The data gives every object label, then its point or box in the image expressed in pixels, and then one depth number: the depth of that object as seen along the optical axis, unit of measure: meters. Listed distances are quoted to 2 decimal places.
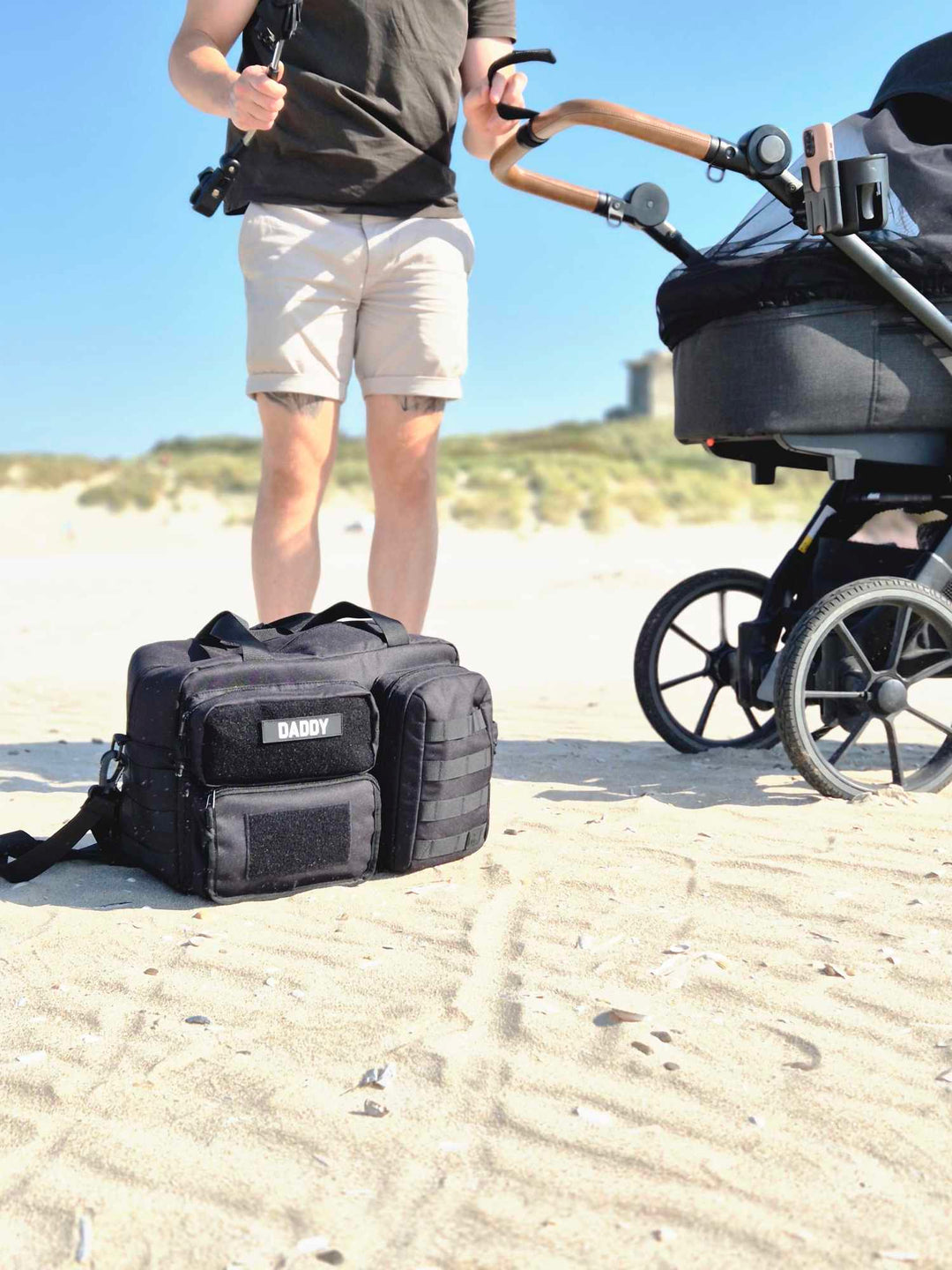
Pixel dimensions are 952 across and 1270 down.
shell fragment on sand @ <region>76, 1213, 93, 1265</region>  1.38
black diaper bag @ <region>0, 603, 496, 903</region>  2.36
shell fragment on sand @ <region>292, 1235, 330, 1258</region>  1.38
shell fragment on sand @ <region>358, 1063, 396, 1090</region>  1.72
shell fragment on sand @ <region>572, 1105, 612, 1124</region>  1.62
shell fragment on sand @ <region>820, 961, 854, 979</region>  2.07
